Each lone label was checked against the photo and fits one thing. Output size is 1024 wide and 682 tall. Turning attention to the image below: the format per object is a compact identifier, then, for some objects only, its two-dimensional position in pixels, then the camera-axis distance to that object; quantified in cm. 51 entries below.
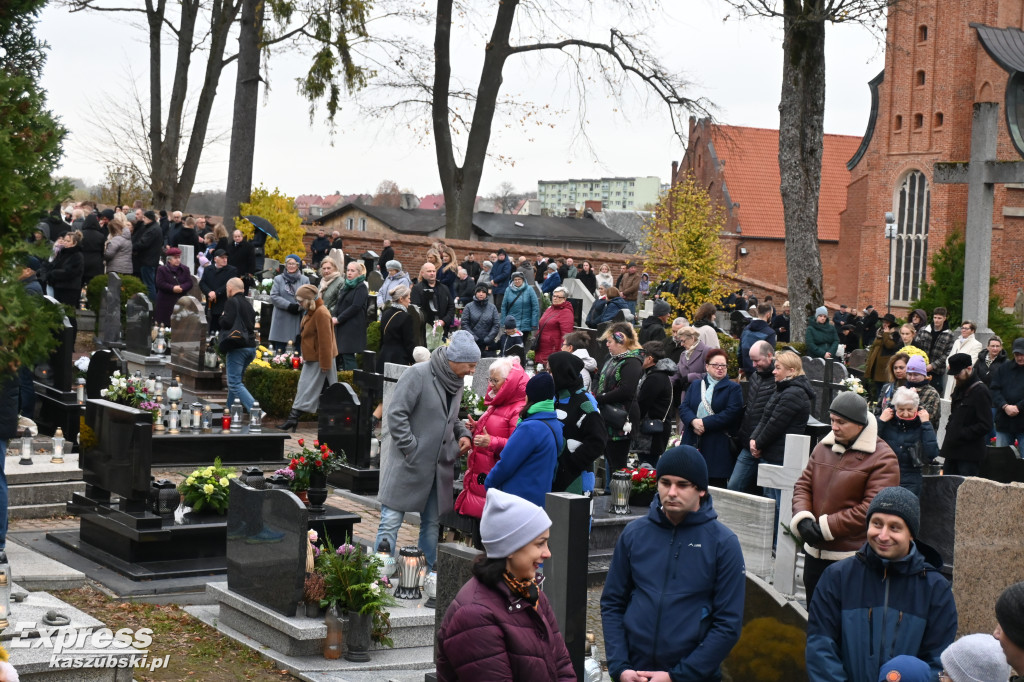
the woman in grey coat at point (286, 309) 1709
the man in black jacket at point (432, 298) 1827
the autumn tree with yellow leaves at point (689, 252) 2684
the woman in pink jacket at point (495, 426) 888
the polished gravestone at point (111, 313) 1858
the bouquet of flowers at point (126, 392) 1241
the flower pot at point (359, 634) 748
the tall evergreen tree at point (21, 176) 539
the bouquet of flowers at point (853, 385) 1632
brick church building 4809
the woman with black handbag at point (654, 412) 1188
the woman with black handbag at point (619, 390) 1149
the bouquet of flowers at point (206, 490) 967
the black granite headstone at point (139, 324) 1678
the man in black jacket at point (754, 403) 1036
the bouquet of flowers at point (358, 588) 749
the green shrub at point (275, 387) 1611
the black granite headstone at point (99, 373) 1288
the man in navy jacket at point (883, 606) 512
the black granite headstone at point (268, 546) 770
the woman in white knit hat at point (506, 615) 418
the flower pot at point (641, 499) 1136
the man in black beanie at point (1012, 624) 423
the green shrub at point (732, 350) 1900
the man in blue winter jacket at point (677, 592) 521
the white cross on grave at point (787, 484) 959
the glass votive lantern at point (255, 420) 1348
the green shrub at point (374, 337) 1884
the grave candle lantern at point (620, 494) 1074
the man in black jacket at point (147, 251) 2047
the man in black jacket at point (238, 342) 1488
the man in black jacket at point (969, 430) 1170
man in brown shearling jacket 724
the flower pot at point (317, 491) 958
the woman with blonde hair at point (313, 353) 1464
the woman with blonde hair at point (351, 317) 1636
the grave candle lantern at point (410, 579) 814
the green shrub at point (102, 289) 1927
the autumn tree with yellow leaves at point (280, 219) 2808
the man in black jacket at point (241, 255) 2217
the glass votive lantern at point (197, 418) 1310
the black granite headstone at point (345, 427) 1260
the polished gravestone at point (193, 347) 1727
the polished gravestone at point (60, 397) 1304
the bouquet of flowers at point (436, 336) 1808
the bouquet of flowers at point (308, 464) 945
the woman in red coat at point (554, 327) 1819
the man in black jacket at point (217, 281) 1909
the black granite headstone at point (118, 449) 921
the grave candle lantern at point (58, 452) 1122
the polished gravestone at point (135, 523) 916
